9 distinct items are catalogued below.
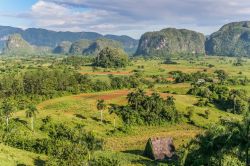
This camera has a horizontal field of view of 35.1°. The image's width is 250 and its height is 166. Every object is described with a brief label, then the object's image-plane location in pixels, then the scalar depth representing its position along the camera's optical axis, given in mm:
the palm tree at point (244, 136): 44562
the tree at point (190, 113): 111562
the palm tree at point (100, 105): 101938
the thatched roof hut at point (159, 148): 77525
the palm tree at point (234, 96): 123462
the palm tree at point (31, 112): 91244
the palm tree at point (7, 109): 89375
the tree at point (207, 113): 113244
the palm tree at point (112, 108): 108094
